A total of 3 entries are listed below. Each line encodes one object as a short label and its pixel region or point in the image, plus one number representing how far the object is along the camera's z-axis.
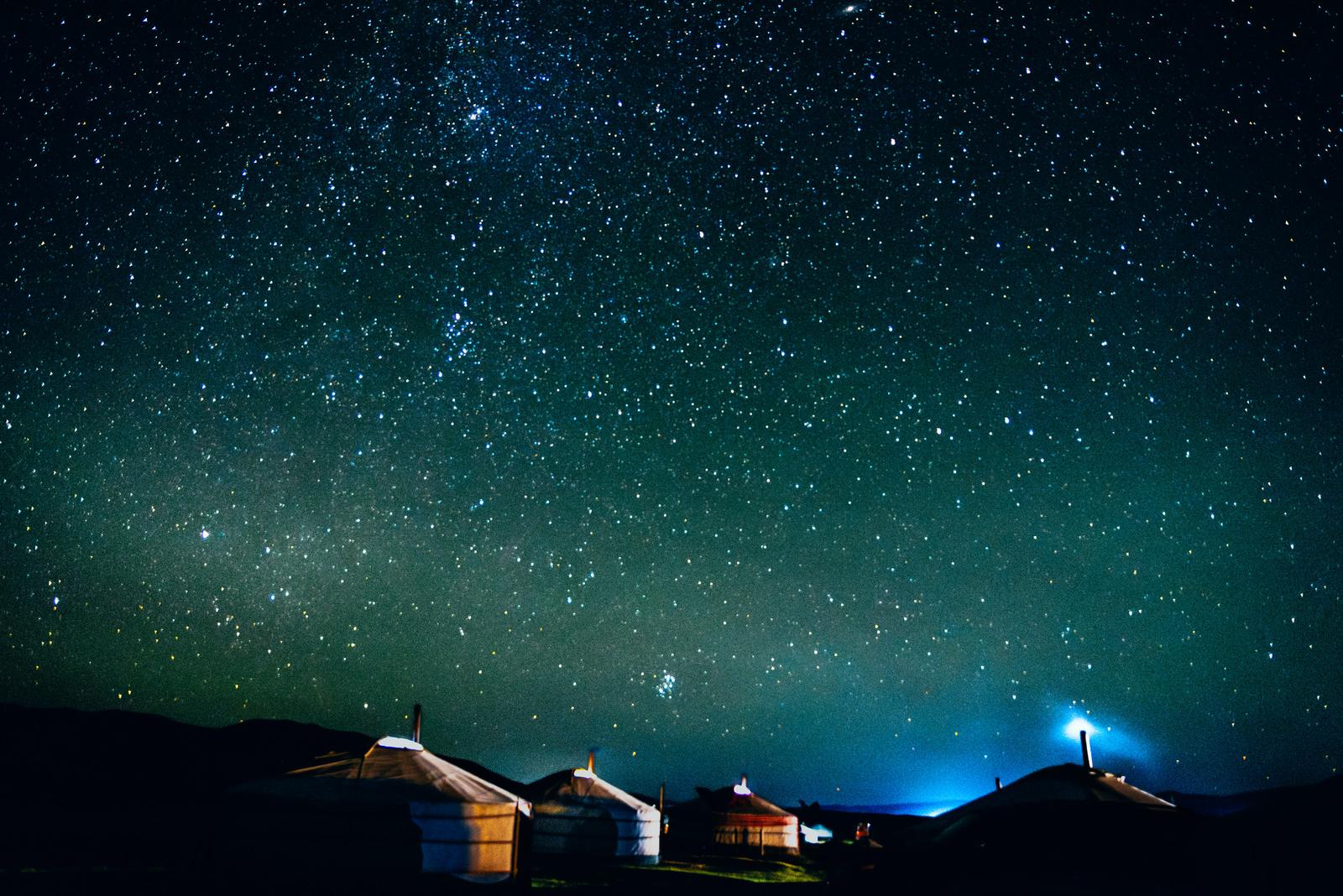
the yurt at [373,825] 12.11
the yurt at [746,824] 32.75
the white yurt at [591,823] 20.92
